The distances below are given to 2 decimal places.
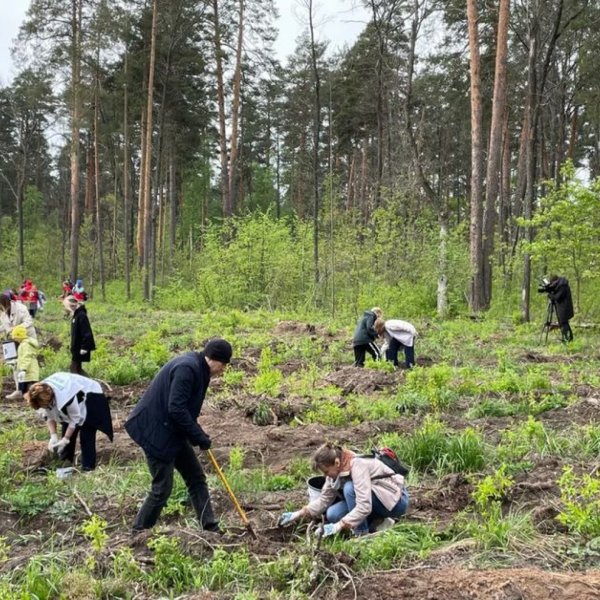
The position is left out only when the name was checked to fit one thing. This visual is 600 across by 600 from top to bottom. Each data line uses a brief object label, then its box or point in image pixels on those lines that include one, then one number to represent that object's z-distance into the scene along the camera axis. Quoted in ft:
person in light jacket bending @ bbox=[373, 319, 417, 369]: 36.06
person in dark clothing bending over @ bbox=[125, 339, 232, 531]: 15.29
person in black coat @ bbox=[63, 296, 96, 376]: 31.40
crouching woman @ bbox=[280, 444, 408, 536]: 15.76
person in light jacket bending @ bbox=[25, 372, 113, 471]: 20.33
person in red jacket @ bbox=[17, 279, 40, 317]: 56.70
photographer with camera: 44.42
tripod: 45.12
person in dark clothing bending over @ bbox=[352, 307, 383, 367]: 37.06
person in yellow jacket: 31.22
